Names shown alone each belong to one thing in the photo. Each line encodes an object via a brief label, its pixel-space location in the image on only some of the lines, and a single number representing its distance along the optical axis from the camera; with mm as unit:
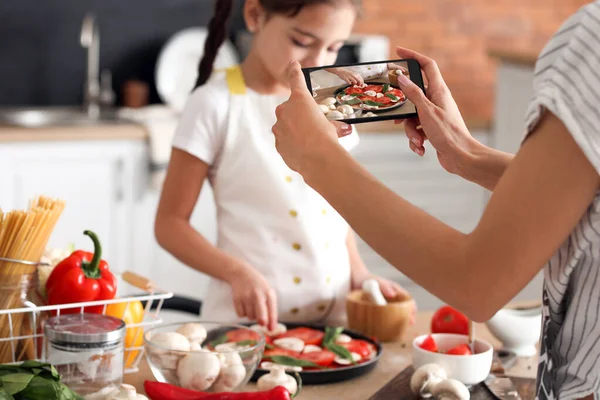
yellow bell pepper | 1346
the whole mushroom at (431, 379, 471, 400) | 1214
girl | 1668
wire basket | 1257
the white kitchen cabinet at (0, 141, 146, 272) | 3277
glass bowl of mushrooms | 1203
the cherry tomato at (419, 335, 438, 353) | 1377
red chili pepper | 1142
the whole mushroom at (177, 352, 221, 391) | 1198
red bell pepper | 1300
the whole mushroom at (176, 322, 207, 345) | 1331
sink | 3648
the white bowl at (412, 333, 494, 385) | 1307
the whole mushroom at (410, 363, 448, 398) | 1257
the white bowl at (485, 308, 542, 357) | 1516
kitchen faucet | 3840
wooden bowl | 1566
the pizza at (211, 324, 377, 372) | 1354
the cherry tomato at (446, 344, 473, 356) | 1338
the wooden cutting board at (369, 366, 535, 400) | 1289
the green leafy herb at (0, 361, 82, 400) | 1059
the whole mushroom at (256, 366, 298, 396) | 1220
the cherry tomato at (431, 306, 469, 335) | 1557
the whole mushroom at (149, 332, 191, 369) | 1225
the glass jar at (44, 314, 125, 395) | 1192
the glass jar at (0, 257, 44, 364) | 1258
